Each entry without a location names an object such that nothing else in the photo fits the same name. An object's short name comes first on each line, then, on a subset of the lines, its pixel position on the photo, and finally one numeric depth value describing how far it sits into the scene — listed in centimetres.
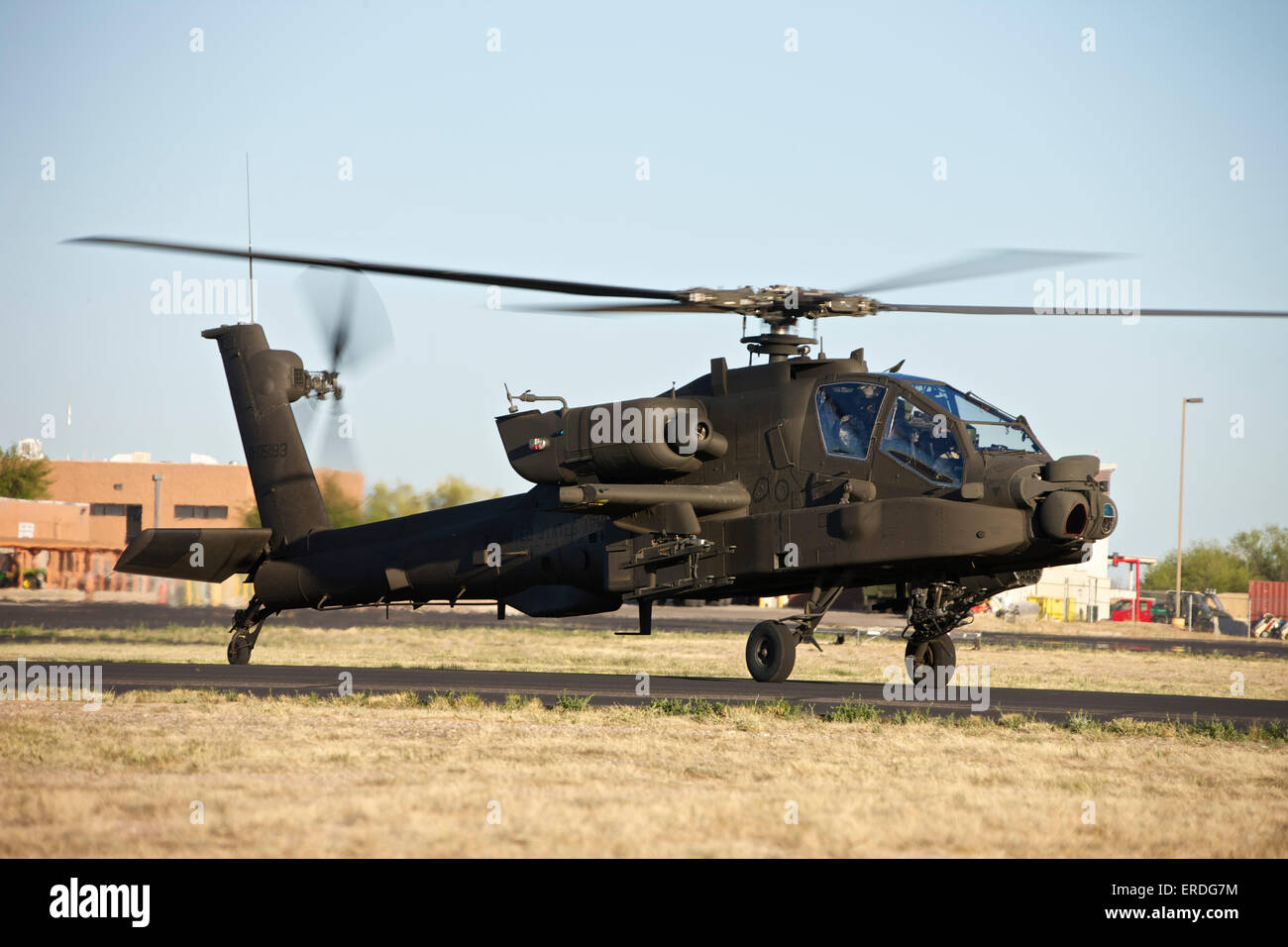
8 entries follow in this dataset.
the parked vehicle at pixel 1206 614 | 6638
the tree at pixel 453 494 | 4553
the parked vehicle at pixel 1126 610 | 7619
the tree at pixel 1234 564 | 11369
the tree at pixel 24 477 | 8569
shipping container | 7694
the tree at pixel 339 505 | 2833
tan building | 6956
